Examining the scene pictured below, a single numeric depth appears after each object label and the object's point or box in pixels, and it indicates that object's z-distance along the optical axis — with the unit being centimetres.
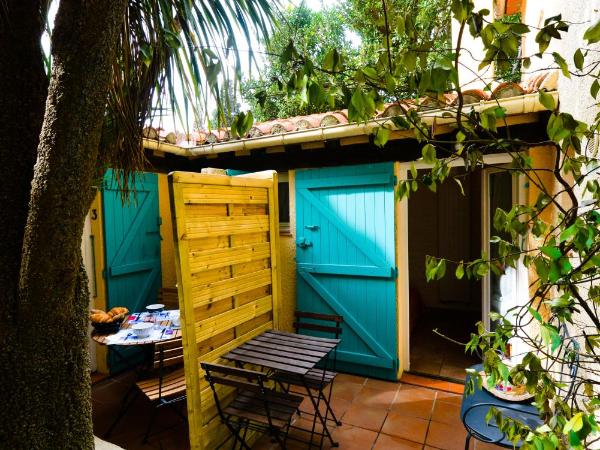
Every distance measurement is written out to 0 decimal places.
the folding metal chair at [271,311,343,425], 285
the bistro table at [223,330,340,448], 248
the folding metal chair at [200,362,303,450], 229
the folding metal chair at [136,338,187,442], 280
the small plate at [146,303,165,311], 363
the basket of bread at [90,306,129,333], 320
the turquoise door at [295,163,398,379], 399
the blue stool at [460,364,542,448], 211
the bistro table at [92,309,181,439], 296
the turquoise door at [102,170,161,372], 422
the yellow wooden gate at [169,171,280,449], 246
